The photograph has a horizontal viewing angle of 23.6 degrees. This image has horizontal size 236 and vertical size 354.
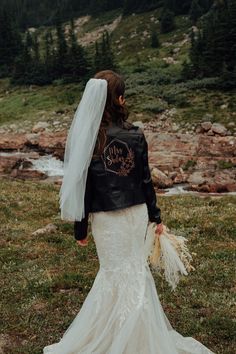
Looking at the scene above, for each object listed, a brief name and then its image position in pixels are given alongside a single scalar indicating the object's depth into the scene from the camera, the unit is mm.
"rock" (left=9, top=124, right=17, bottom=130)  63469
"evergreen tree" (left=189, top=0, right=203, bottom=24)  119188
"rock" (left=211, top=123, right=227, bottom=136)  47528
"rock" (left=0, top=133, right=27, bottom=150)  52719
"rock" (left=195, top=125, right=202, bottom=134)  49131
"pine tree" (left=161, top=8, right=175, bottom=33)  117938
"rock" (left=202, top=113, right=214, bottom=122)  51656
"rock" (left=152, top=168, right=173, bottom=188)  36531
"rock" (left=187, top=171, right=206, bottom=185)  36625
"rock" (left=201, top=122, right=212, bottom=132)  49003
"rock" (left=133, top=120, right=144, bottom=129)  52959
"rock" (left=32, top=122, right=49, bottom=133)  59156
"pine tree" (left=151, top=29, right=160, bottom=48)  107544
